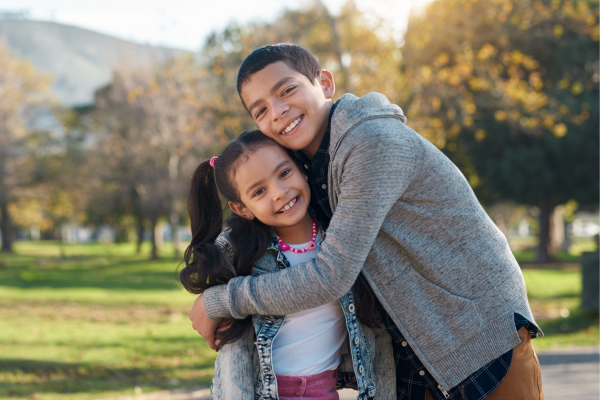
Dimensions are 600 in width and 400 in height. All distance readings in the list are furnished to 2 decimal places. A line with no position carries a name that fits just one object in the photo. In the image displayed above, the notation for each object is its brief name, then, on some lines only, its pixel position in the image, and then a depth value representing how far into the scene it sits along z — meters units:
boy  1.64
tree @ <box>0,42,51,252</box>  27.33
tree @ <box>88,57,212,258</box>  21.70
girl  1.93
